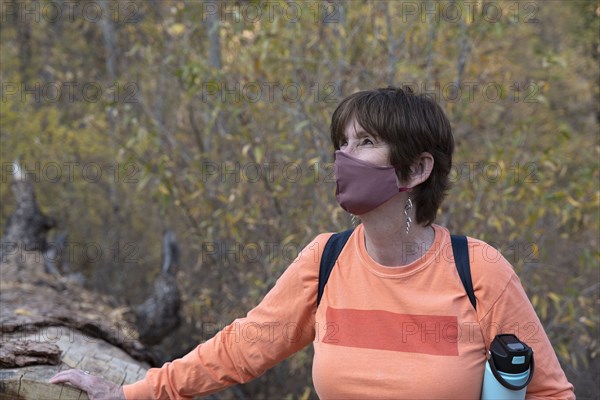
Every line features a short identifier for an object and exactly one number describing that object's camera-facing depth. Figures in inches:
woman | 80.7
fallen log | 99.7
